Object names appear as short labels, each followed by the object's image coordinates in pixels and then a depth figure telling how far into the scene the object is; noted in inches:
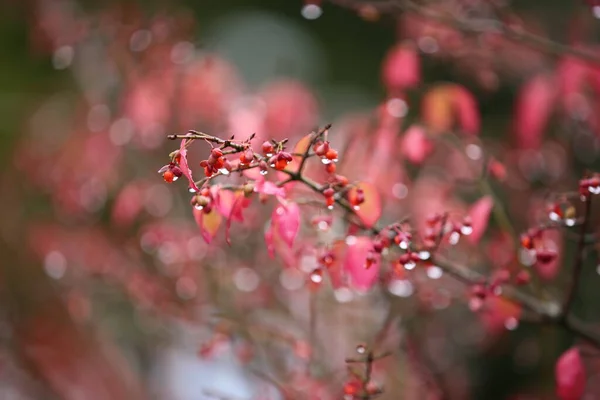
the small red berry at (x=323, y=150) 61.1
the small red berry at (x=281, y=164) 60.4
